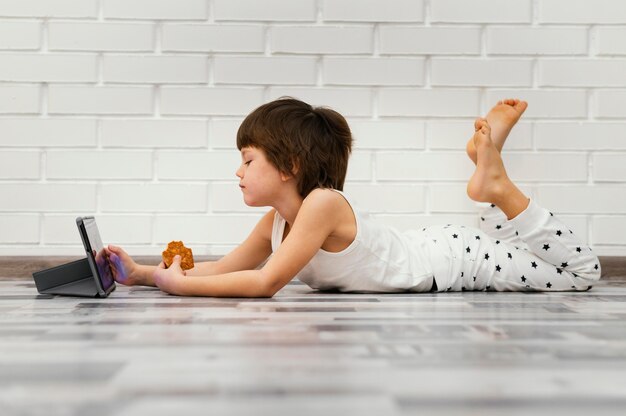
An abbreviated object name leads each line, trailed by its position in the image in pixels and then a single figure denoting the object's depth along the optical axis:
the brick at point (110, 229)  2.59
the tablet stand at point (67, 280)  1.99
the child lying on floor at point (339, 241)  1.95
